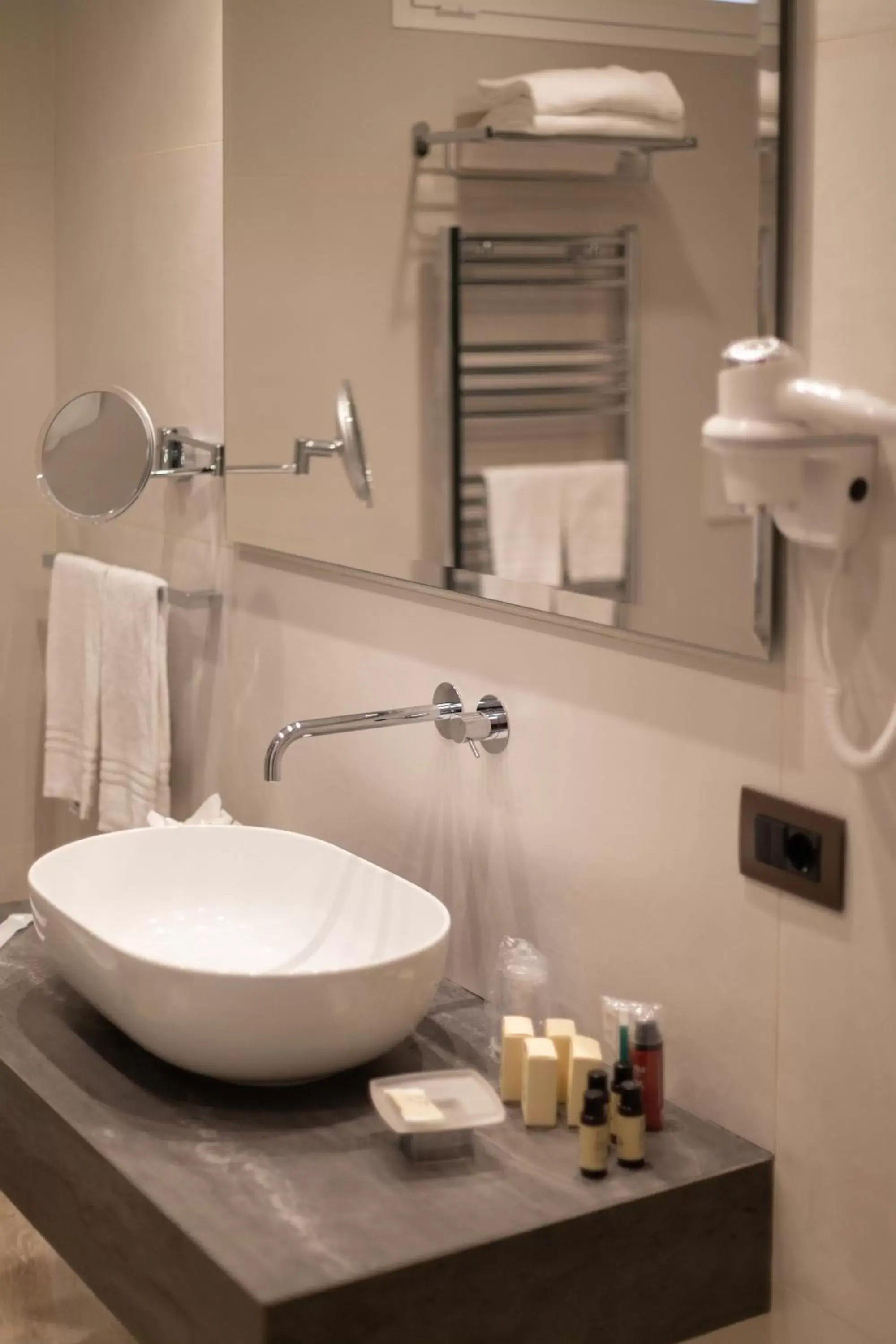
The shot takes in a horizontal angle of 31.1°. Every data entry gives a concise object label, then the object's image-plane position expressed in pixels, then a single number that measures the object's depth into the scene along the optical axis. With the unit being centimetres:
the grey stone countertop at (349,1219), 136
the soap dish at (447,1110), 152
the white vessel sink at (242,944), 157
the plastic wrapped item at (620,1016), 160
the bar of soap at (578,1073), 158
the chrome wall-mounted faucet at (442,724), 182
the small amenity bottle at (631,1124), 152
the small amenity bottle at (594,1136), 149
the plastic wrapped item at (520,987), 177
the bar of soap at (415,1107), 152
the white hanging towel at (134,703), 260
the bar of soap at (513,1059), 166
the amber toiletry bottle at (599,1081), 152
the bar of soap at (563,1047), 164
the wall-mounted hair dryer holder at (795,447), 132
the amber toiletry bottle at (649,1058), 157
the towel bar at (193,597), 257
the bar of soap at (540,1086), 159
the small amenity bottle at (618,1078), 153
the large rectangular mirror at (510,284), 150
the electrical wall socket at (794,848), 143
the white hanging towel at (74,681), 274
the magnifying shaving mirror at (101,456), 242
